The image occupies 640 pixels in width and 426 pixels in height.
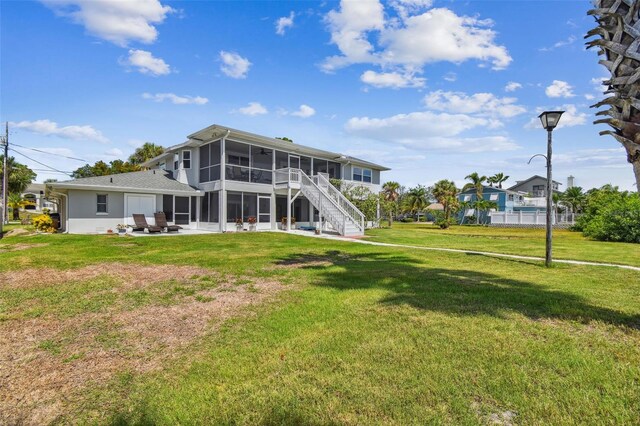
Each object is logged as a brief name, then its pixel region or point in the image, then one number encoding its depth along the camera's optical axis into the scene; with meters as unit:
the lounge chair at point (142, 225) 18.53
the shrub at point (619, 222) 17.69
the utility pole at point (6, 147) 32.80
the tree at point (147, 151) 44.50
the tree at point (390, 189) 44.68
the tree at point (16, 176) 39.19
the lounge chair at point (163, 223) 19.25
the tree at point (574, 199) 40.47
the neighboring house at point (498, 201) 42.84
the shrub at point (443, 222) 34.41
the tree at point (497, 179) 50.47
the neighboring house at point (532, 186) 54.46
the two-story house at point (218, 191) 18.52
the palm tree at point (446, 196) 37.25
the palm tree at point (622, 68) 3.63
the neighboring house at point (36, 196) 58.03
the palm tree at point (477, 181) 45.62
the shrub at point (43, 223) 19.28
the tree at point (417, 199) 49.47
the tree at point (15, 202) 39.38
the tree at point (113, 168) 37.58
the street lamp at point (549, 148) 8.84
